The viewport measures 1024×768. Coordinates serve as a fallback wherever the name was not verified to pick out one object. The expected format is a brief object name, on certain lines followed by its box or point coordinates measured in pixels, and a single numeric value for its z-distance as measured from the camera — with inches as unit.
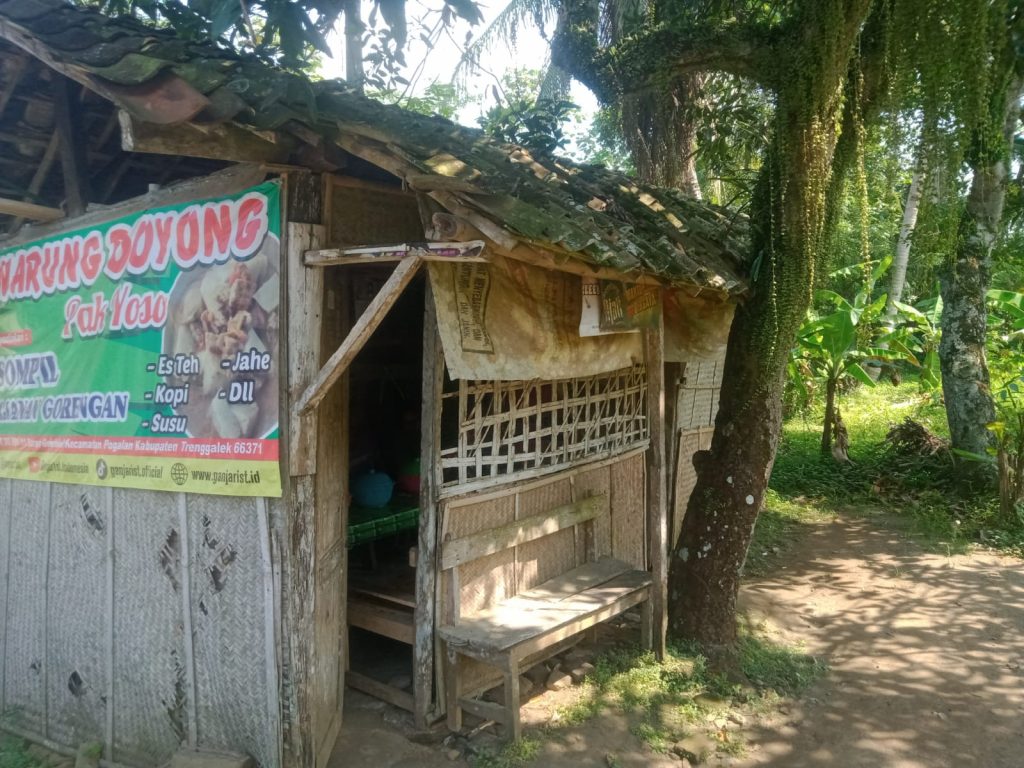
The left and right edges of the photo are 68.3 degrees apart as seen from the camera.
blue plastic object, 205.8
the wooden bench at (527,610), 157.9
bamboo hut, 132.5
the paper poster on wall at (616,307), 173.2
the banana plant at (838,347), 373.7
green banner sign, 142.3
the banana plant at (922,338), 395.2
